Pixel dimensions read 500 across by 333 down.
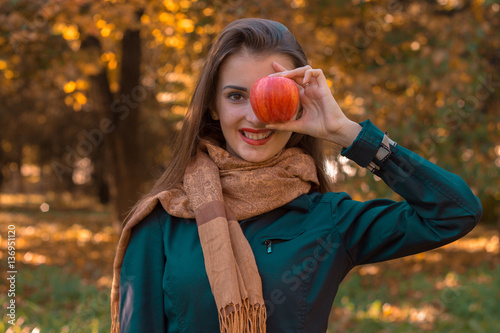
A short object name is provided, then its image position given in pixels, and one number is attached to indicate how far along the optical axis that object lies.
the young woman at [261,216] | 1.79
